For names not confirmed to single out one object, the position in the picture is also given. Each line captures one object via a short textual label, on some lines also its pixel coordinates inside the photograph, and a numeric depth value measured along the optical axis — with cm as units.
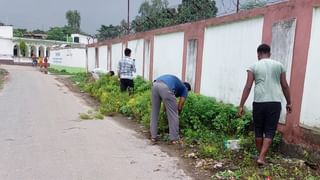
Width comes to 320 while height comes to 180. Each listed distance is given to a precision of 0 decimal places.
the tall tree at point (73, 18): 6964
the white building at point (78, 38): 4722
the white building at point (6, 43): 4259
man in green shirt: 387
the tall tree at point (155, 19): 903
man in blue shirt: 503
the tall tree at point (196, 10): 715
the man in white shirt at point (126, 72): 836
